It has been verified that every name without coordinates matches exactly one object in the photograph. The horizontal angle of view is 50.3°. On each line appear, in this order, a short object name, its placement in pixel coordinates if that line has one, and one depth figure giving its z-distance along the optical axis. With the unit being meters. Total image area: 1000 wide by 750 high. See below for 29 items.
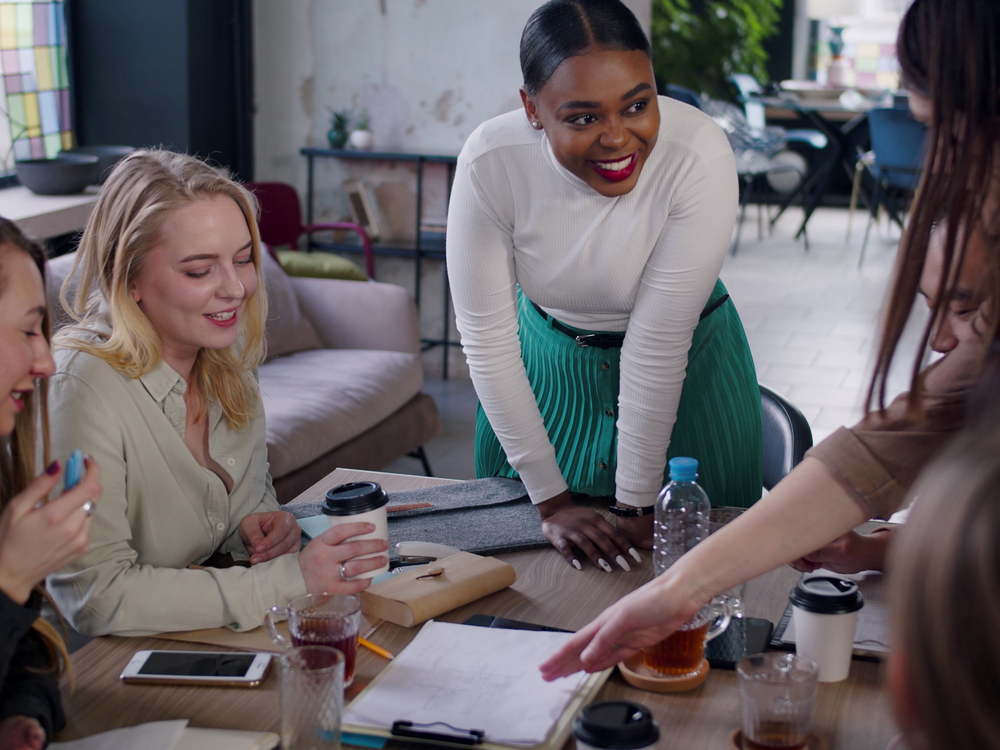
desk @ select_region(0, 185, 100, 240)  3.48
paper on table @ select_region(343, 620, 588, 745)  1.07
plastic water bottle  1.46
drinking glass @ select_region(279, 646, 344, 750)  1.01
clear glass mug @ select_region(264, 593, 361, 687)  1.16
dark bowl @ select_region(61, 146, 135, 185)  4.16
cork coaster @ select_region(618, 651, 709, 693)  1.14
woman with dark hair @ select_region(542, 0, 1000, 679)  1.06
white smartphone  1.15
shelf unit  4.68
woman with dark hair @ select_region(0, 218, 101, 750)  1.01
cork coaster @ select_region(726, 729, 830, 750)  1.03
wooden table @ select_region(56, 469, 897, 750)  1.07
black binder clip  1.03
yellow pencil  1.22
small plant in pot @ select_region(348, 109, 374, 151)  4.79
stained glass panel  4.19
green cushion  4.04
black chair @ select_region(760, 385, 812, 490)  1.87
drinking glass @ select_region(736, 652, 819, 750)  1.00
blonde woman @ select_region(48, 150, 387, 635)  1.31
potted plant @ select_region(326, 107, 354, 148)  4.84
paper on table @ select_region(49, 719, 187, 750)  1.02
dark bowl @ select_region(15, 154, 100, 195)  3.81
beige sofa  3.06
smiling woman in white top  1.54
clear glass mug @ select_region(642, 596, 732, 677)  1.14
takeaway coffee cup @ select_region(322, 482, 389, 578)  1.24
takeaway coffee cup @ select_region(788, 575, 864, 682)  1.16
